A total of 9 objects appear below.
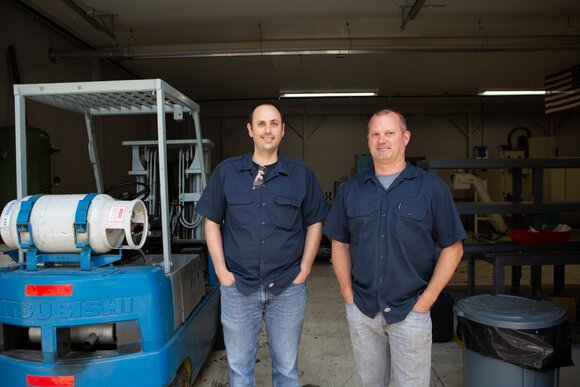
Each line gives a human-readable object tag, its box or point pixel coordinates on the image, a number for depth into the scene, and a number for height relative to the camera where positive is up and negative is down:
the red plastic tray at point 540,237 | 4.16 -0.64
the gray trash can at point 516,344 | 2.25 -0.97
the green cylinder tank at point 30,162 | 4.48 +0.25
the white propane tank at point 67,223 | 2.14 -0.22
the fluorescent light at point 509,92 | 10.30 +2.26
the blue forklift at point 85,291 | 2.06 -0.58
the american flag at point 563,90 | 7.86 +1.79
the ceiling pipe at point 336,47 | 6.54 +2.21
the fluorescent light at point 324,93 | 9.95 +2.19
